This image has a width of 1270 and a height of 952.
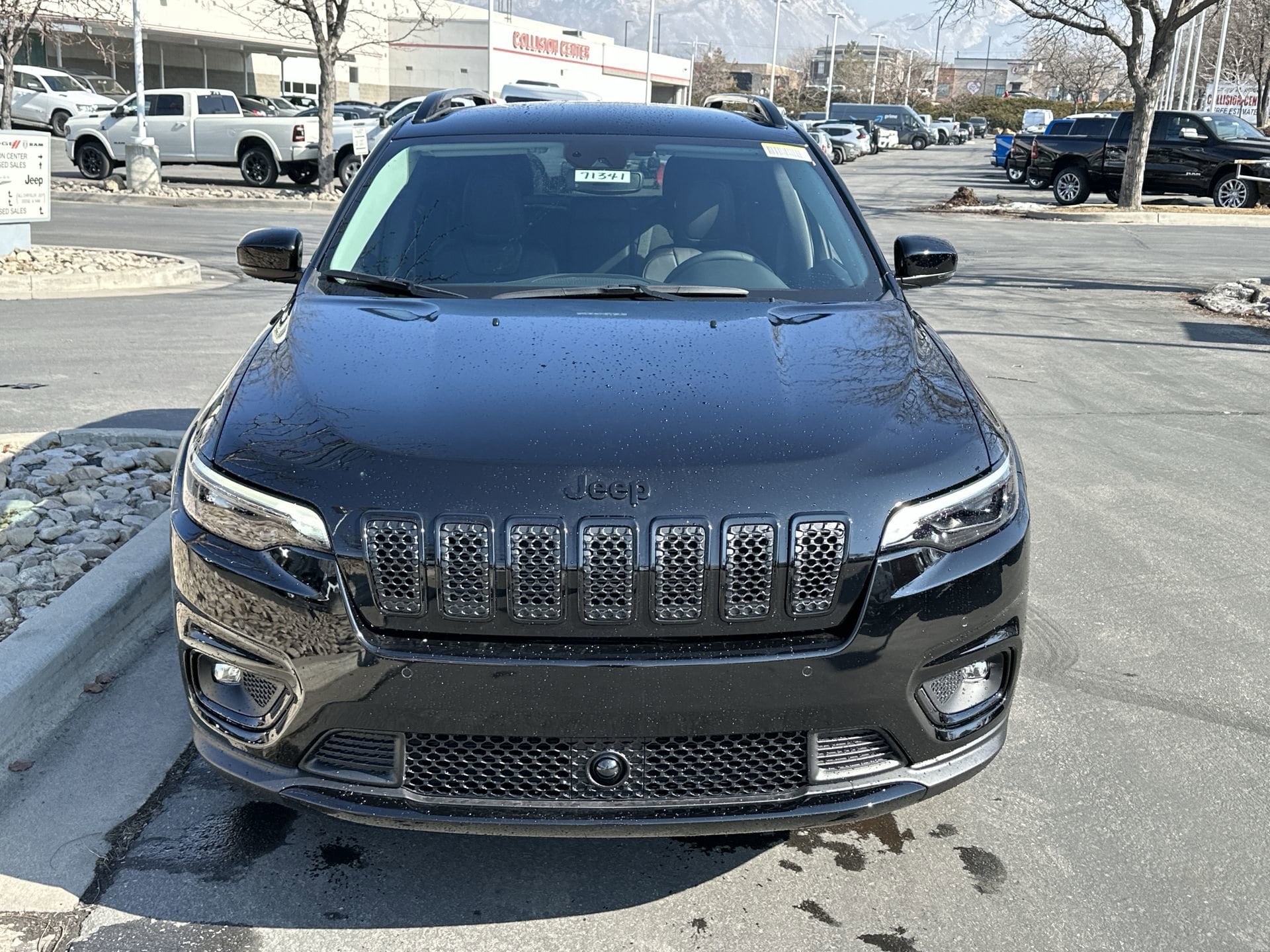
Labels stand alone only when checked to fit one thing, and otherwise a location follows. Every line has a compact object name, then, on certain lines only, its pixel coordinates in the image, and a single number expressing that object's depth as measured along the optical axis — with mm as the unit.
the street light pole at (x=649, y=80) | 65500
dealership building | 50375
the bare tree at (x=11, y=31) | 17953
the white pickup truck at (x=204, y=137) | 24328
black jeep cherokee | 2600
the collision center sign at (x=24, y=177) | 12031
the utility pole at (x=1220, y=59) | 42625
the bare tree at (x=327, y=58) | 21891
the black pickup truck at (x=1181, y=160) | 26234
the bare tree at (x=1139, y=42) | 23828
